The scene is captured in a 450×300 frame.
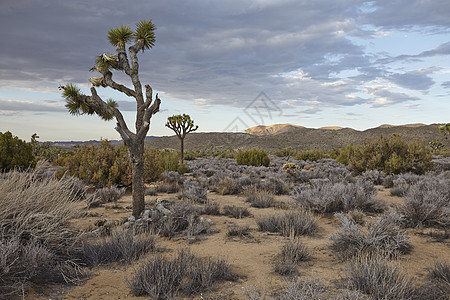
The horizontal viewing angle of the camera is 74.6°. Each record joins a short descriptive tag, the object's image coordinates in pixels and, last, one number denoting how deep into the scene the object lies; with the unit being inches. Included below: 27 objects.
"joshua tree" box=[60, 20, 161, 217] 288.2
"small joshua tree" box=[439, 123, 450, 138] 1233.4
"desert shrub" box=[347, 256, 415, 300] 129.0
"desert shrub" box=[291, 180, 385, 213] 305.7
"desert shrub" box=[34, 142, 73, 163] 1251.5
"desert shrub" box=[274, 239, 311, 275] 167.2
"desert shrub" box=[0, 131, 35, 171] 490.9
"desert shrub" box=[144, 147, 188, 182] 455.5
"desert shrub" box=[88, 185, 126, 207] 379.4
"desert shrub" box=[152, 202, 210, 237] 247.3
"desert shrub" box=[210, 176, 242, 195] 456.8
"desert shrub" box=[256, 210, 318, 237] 244.4
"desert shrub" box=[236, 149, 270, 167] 918.4
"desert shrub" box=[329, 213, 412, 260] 186.2
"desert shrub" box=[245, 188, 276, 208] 357.4
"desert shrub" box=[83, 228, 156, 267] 187.3
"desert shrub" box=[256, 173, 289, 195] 453.7
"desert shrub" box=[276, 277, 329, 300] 115.4
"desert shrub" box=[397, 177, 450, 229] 253.4
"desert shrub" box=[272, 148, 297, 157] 1529.3
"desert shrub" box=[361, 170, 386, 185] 526.6
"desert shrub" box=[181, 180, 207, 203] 378.0
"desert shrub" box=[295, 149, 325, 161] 1186.0
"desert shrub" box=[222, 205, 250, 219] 314.8
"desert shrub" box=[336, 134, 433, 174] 558.9
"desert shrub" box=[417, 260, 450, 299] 133.2
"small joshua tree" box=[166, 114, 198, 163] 901.2
